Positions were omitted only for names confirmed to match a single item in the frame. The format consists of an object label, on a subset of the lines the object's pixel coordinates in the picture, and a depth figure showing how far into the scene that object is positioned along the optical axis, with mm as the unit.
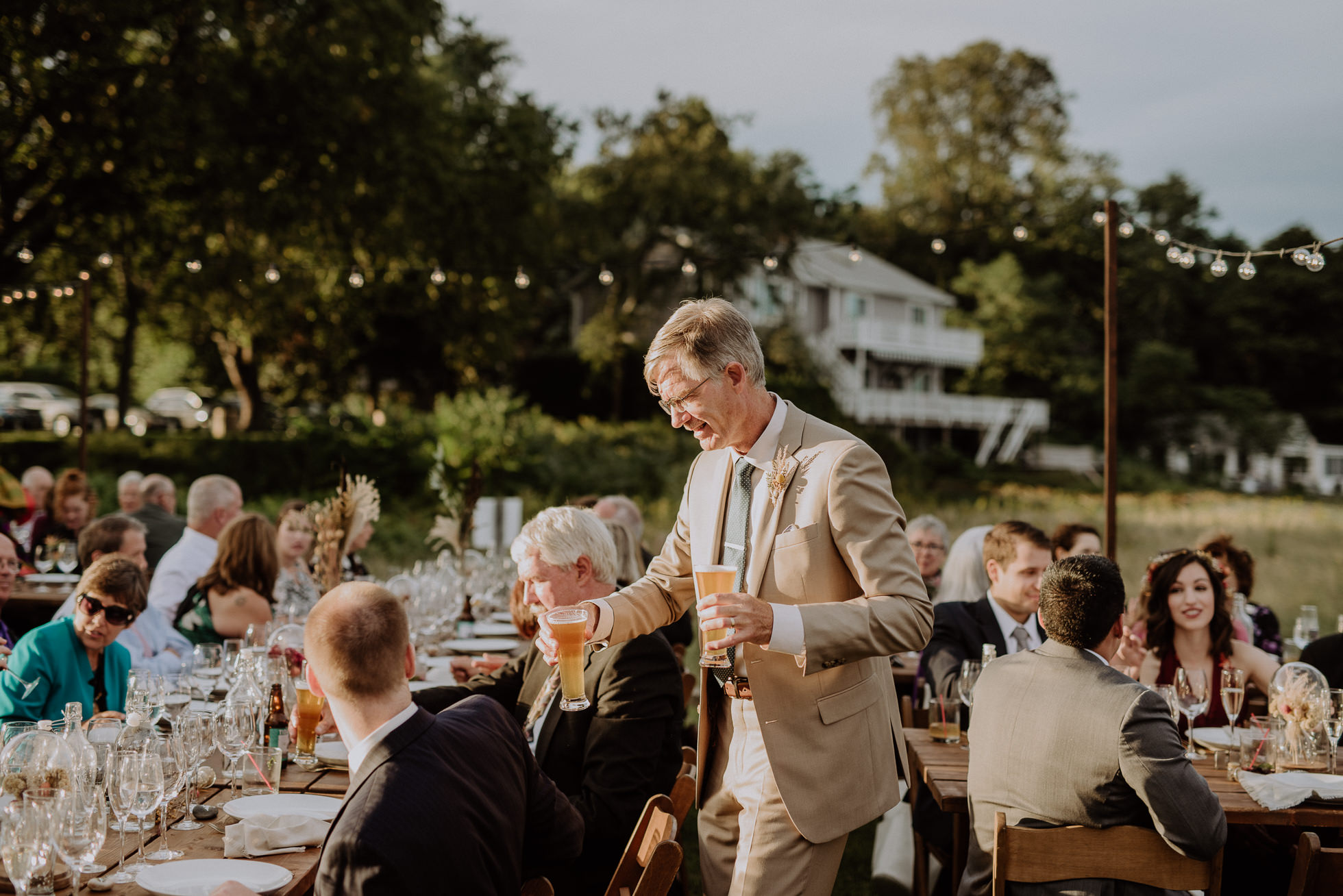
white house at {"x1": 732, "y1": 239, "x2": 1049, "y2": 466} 37094
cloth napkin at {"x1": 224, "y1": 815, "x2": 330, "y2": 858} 2525
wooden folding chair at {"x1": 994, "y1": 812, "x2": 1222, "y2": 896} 2605
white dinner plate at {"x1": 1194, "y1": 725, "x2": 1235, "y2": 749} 3830
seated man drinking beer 3051
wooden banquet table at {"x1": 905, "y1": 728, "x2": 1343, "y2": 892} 3229
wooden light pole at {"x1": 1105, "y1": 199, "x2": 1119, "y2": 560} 6715
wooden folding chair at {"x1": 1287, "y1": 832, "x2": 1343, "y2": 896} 2598
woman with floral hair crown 4414
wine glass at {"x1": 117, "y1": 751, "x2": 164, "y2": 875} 2402
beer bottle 3631
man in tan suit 2484
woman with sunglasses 3637
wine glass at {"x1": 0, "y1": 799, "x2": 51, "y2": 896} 2008
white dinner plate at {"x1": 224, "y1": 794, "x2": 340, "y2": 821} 2779
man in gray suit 2666
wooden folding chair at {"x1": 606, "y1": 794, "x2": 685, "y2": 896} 2551
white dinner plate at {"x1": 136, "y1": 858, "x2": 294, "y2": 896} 2277
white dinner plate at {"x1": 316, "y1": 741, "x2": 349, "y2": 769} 3383
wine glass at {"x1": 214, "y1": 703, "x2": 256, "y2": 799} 2939
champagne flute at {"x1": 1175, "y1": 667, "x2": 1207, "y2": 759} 3893
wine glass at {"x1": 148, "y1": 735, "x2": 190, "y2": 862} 2531
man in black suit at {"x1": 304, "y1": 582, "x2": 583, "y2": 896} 1946
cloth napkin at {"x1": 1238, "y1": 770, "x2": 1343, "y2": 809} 3256
